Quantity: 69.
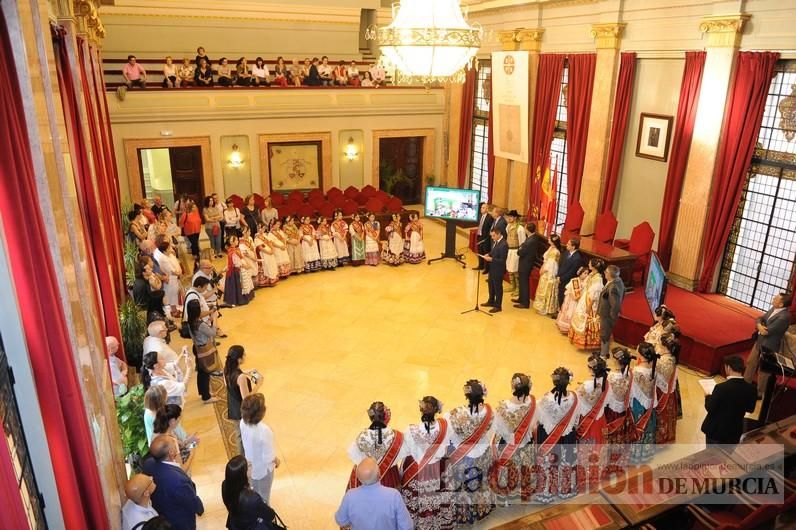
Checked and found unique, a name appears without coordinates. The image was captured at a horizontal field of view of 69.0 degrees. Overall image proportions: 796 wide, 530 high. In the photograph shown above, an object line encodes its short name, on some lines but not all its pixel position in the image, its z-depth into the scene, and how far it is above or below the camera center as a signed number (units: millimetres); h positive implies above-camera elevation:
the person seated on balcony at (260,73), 15391 +407
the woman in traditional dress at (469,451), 4879 -2934
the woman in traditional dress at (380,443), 4570 -2705
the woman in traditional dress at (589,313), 8578 -3151
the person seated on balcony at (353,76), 16497 +382
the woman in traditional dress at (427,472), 4711 -3023
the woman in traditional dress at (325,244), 11938 -3064
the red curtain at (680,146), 9602 -875
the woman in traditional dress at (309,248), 11727 -3102
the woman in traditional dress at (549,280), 9703 -3028
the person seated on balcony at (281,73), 15414 +408
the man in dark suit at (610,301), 7844 -2730
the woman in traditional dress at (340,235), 12126 -2910
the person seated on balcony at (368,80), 16703 +278
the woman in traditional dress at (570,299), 8922 -3090
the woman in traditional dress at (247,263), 10200 -2999
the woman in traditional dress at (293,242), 11594 -2942
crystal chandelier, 6547 +566
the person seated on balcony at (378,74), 16844 +449
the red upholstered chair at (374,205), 14066 -2714
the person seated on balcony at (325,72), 16219 +455
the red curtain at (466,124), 15984 -897
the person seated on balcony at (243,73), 15016 +390
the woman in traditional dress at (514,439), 5105 -2969
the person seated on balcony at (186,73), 14516 +355
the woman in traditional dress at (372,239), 12305 -3048
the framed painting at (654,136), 10477 -760
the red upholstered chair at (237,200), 13750 -2574
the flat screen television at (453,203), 12453 -2341
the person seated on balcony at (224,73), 14797 +379
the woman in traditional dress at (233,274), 10023 -3080
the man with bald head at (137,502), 3631 -2512
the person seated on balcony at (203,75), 14633 +317
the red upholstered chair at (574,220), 12188 -2589
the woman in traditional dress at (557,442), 5223 -3113
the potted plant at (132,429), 4891 -2804
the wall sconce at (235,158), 15125 -1753
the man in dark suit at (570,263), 9320 -2670
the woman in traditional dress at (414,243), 12609 -3196
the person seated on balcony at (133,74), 13633 +300
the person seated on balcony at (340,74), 16328 +425
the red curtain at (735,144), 8586 -741
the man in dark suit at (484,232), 11820 -2791
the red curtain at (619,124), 11009 -583
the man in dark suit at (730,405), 5195 -2703
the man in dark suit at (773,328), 7039 -2753
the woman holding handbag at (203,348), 6711 -2961
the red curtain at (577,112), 12000 -404
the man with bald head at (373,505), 3896 -2692
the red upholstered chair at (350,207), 14547 -2839
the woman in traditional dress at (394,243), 12445 -3161
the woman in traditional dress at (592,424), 5391 -3037
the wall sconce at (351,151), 16609 -1687
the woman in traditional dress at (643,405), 5707 -3032
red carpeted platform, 8078 -3284
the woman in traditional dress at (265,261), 10914 -3123
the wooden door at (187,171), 14984 -2096
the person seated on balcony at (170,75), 14203 +297
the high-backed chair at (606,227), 11391 -2551
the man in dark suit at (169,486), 4031 -2665
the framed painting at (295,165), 16156 -2067
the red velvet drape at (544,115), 12953 -511
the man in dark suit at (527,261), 9883 -2826
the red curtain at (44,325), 2561 -1098
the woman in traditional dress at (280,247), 11156 -2928
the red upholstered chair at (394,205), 14034 -2712
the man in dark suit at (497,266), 9719 -2845
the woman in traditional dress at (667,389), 5879 -2948
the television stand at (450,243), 12820 -3242
